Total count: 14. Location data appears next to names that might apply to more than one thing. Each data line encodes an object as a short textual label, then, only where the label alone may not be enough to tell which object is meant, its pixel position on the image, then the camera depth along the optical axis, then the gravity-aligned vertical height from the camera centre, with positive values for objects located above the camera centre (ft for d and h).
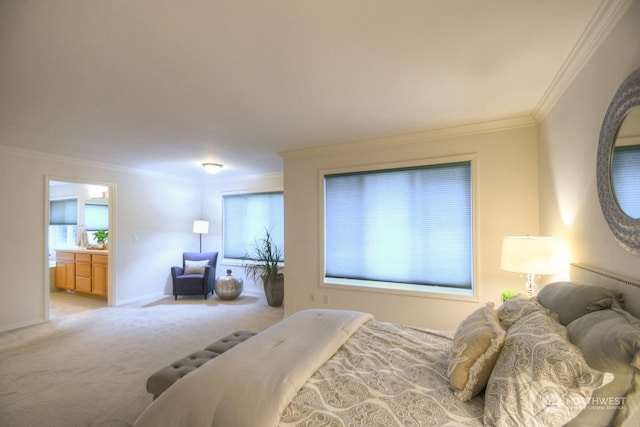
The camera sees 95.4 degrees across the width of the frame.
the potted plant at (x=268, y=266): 16.87 -2.81
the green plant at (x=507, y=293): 9.17 -2.49
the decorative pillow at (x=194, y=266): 18.97 -2.93
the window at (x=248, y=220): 19.26 +0.07
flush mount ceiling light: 15.58 +2.93
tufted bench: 6.14 -3.31
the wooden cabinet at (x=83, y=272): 17.92 -3.23
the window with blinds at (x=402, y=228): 11.07 -0.37
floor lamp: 20.54 -0.39
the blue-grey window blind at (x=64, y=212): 22.58 +0.85
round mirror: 4.33 +0.85
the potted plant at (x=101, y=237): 21.49 -1.06
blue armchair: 18.15 -3.41
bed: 3.22 -2.35
